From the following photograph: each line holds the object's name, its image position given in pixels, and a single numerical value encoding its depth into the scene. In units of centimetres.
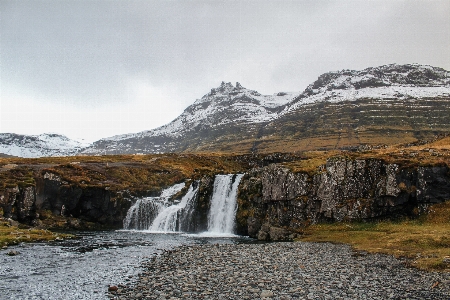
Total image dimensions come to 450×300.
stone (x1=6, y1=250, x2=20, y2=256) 3219
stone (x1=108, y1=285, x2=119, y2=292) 1981
